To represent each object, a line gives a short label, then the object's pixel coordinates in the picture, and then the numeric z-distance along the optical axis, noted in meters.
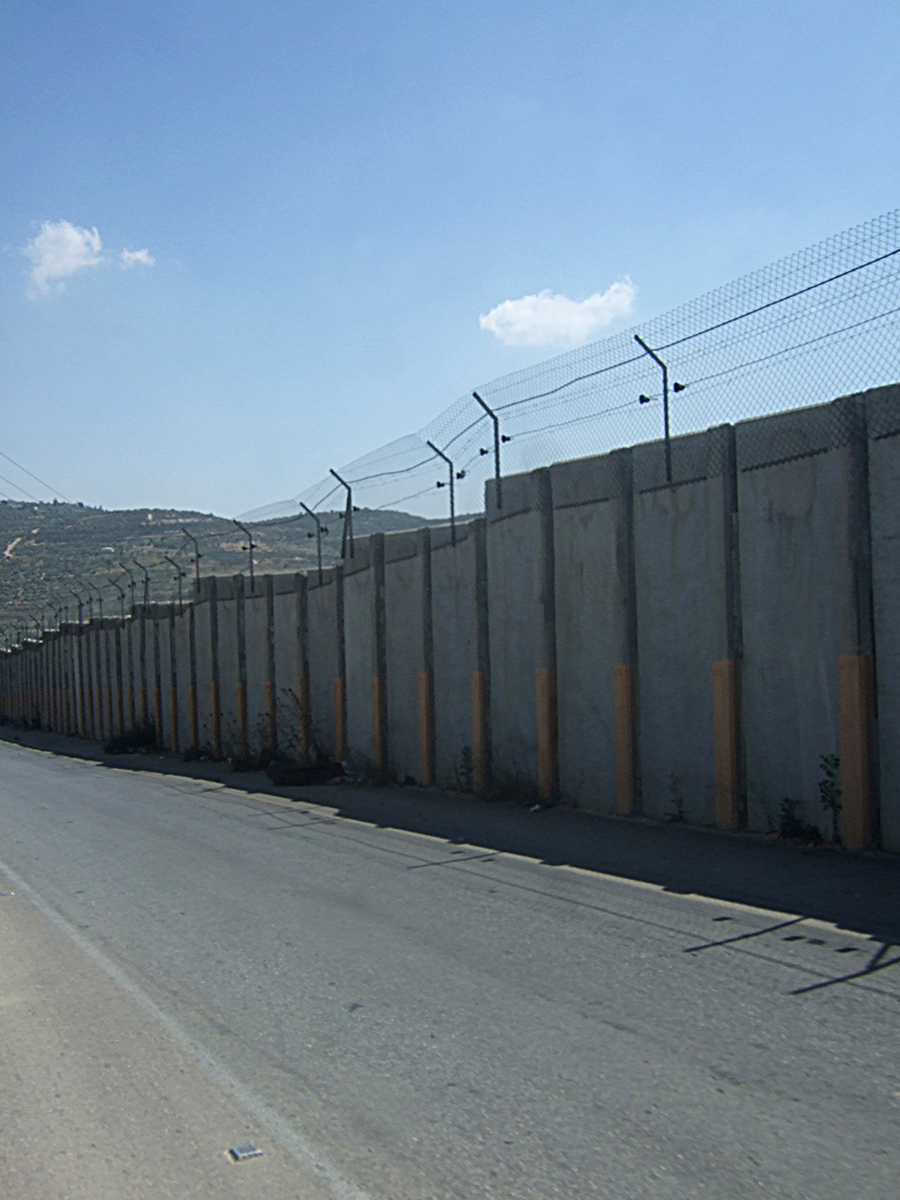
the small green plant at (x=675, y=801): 12.05
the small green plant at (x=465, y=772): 16.22
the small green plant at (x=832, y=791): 10.04
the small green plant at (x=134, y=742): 35.41
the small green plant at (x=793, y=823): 10.42
